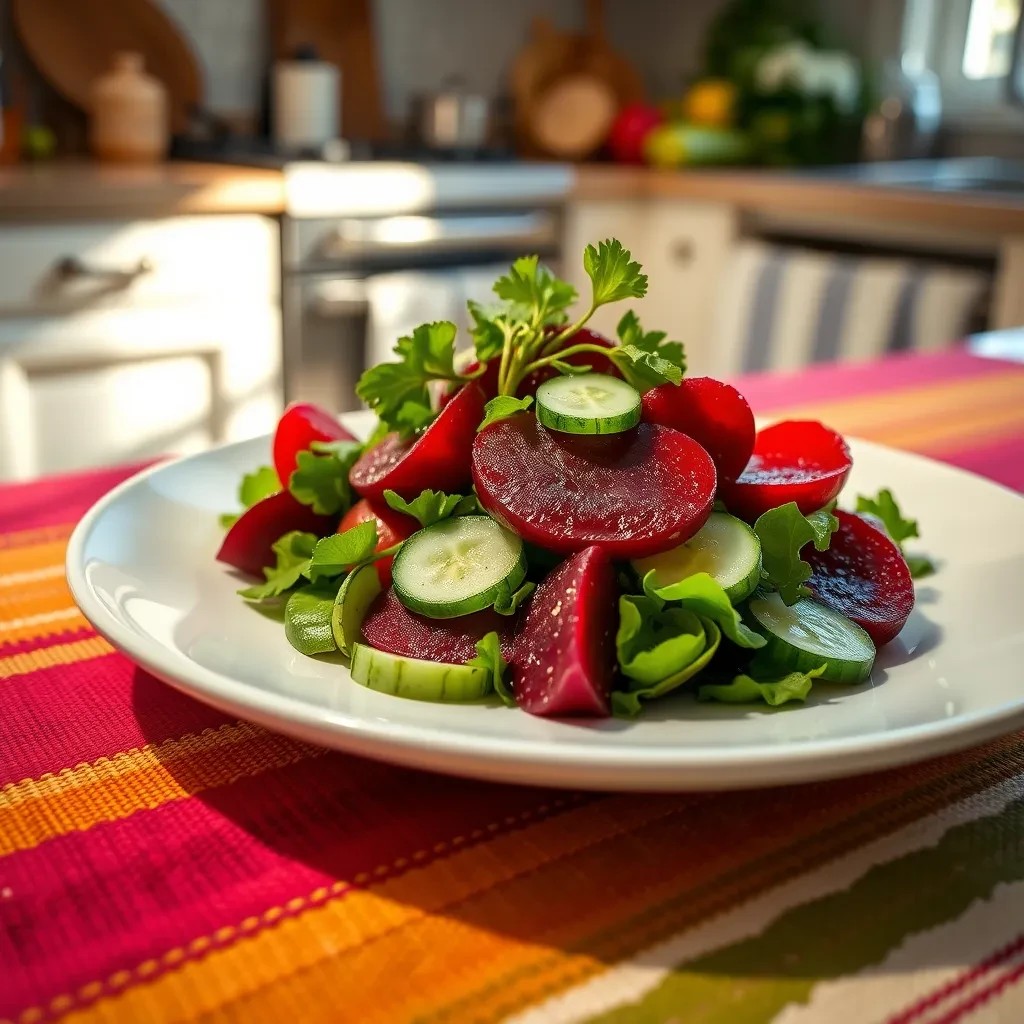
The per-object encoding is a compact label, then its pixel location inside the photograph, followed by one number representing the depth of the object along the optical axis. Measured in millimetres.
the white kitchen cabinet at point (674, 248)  2926
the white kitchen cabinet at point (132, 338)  2227
